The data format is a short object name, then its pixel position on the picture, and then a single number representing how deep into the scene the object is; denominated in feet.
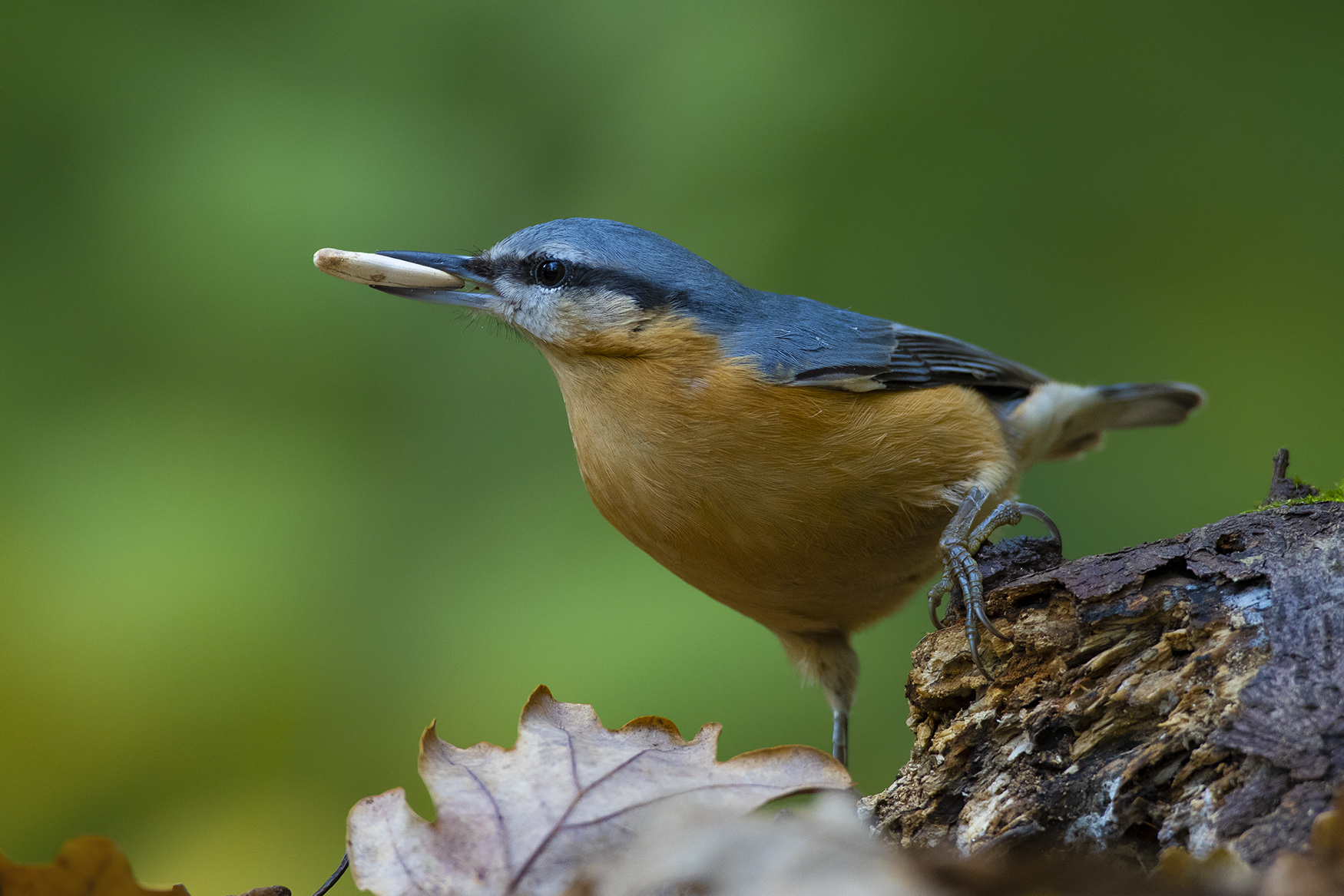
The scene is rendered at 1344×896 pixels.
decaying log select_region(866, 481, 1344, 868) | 11.06
